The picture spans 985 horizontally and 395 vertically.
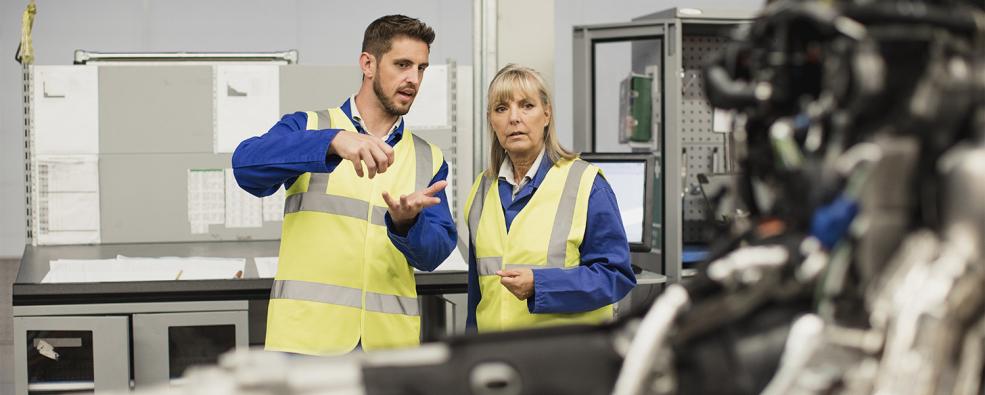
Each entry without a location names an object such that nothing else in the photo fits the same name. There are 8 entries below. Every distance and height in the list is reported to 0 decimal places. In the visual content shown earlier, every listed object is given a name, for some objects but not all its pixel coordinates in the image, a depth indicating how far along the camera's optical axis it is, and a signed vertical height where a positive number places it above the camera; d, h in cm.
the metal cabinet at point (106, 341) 270 -53
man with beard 207 -15
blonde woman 207 -17
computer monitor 318 -10
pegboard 369 +13
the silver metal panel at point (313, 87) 337 +25
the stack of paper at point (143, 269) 281 -34
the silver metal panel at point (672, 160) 339 -1
